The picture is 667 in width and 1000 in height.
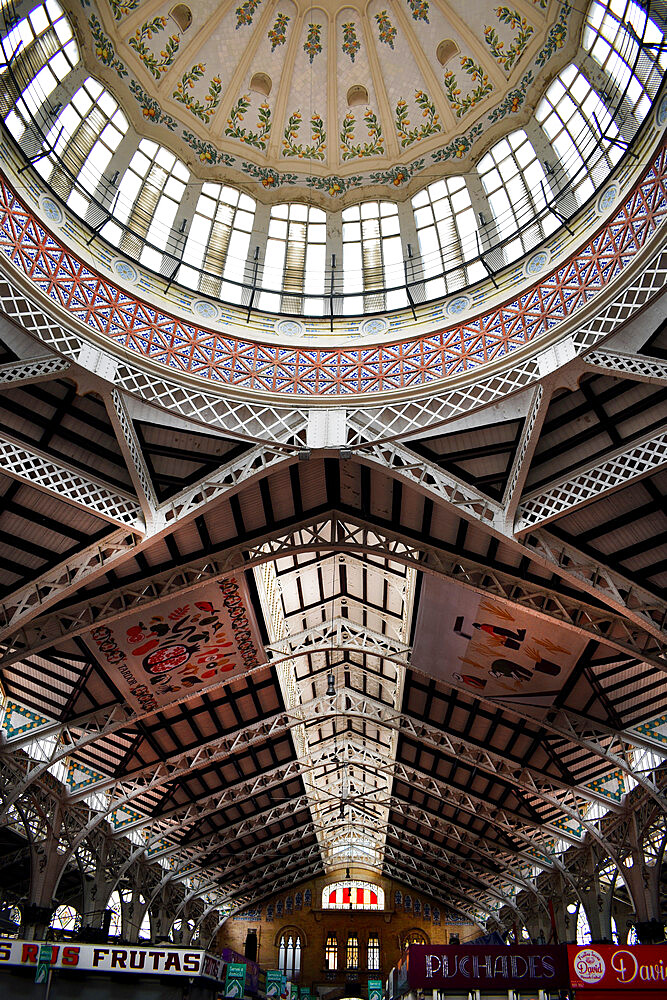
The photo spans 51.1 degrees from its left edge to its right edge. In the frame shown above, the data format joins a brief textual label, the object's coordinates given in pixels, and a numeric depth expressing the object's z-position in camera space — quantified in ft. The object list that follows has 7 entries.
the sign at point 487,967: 66.49
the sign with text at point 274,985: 110.73
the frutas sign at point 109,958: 47.50
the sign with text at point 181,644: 76.64
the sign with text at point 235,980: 61.21
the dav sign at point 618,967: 37.88
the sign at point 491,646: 74.18
